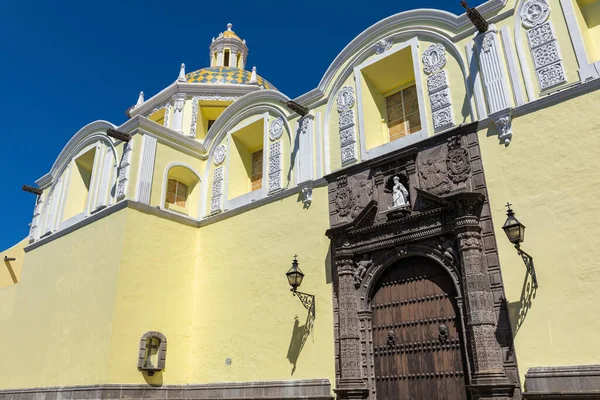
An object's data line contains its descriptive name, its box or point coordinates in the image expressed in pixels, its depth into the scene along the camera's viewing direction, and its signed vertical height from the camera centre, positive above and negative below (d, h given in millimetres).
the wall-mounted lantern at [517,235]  6031 +1793
